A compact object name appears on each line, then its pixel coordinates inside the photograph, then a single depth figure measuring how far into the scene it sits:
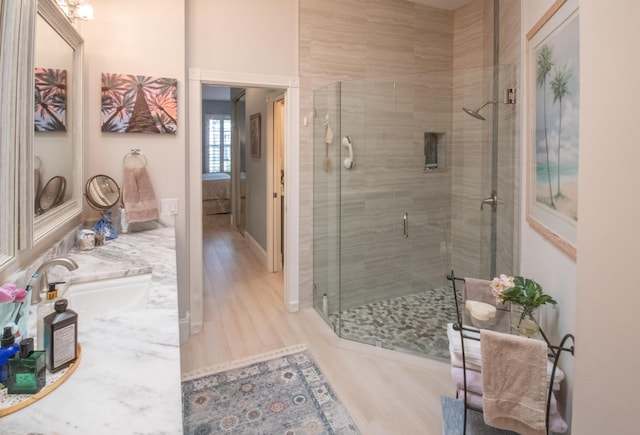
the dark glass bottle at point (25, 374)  0.80
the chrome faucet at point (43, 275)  1.22
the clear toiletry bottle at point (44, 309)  0.94
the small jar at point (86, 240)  2.02
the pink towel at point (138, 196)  2.40
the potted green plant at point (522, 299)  1.59
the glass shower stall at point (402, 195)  3.12
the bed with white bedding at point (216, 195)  8.30
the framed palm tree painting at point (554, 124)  1.39
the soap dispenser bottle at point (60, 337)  0.87
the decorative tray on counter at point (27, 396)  0.76
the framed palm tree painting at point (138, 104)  2.41
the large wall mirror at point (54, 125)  1.49
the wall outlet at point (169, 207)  2.65
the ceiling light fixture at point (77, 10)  2.03
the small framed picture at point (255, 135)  4.86
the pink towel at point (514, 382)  1.33
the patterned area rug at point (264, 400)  1.87
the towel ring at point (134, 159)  2.49
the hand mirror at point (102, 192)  2.31
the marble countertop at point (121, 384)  0.72
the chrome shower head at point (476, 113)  3.10
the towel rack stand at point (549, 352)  1.34
